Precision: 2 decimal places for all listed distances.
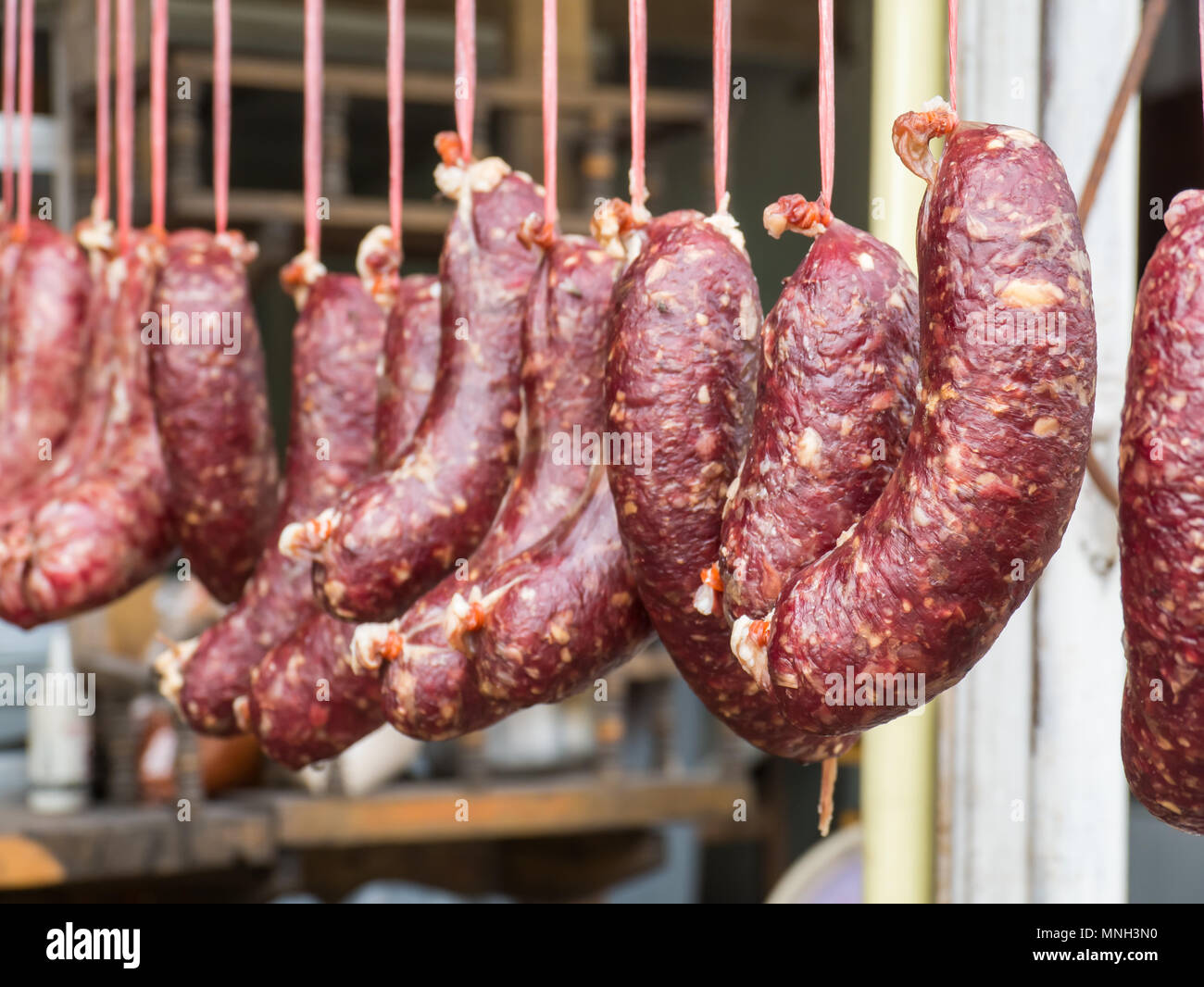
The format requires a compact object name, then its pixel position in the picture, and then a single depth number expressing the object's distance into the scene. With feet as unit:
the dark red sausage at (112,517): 3.85
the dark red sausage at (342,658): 3.62
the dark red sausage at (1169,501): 2.84
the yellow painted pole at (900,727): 4.09
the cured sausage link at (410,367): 3.62
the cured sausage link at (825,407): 3.05
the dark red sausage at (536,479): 3.37
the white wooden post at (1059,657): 3.94
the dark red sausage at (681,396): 3.15
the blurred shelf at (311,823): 5.40
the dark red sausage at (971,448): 2.88
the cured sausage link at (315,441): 3.77
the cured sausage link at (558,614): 3.28
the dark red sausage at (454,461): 3.47
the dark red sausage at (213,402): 3.80
